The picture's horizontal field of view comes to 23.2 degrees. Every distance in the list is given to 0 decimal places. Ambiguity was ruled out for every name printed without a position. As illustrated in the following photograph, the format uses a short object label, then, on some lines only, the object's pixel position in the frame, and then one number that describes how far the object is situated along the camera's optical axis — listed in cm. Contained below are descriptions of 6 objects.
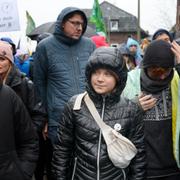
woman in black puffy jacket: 310
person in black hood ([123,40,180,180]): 341
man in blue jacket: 416
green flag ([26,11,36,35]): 1724
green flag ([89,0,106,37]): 1300
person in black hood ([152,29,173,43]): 586
